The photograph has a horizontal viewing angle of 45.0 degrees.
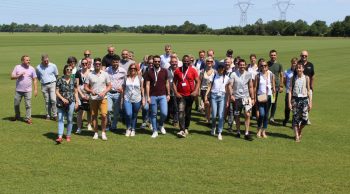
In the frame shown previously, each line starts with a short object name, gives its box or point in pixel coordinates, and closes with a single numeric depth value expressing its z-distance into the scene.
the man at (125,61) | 11.84
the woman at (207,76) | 11.49
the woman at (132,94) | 10.88
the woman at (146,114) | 11.94
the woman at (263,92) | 11.06
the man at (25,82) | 12.46
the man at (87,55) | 12.27
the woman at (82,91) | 10.87
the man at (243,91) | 10.87
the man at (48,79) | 12.79
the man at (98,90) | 10.41
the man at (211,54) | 13.09
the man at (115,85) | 11.30
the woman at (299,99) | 10.88
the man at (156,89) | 10.98
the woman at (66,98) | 10.11
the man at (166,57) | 13.30
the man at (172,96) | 11.36
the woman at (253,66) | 12.25
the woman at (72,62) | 10.64
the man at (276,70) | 12.41
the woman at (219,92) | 10.98
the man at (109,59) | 12.45
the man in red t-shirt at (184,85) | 11.03
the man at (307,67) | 12.18
